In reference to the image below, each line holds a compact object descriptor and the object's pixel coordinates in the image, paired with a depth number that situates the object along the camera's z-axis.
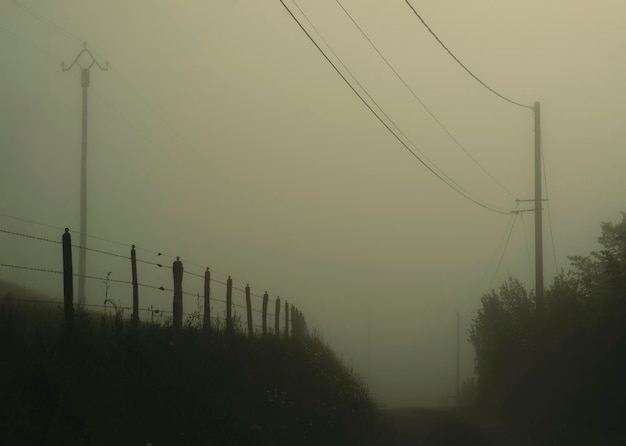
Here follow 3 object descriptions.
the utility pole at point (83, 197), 38.28
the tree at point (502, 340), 37.78
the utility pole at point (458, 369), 91.30
